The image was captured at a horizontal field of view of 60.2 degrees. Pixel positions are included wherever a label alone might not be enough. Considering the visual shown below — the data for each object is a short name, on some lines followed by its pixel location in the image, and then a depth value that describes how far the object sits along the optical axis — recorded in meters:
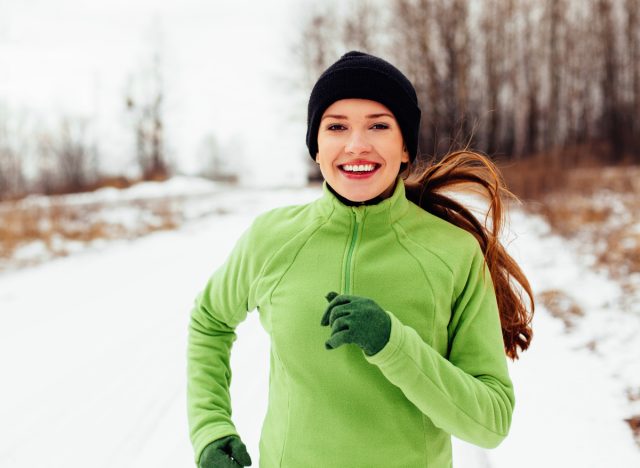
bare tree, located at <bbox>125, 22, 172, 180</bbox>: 33.41
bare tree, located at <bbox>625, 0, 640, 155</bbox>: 23.48
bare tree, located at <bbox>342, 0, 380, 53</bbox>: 24.47
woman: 1.17
